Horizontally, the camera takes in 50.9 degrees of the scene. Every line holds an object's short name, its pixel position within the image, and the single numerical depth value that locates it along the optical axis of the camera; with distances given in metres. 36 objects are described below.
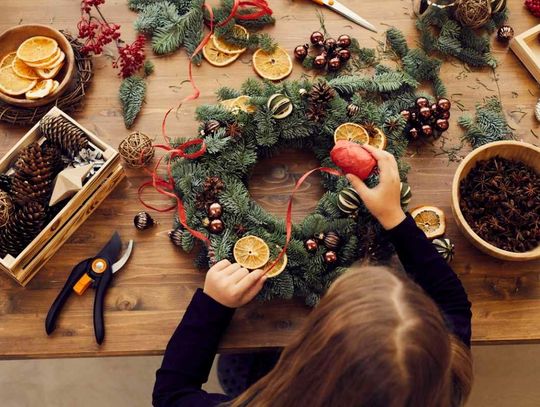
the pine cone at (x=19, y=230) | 1.20
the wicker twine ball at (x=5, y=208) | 1.20
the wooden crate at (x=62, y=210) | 1.21
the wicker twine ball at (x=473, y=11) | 1.38
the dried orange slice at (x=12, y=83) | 1.34
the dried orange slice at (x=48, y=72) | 1.34
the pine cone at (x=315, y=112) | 1.28
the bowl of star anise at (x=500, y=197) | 1.22
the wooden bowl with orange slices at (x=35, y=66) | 1.33
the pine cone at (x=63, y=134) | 1.24
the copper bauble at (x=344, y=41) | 1.41
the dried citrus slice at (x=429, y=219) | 1.27
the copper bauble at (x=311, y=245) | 1.21
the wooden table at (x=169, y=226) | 1.22
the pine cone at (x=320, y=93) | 1.28
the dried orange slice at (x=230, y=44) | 1.42
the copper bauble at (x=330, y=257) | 1.20
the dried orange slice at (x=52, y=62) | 1.32
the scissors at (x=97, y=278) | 1.22
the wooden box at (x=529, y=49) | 1.41
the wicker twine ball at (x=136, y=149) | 1.30
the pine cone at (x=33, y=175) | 1.21
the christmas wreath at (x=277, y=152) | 1.21
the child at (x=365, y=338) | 0.86
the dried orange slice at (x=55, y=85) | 1.34
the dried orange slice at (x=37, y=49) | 1.33
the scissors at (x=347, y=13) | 1.46
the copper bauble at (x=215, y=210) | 1.21
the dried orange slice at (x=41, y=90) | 1.32
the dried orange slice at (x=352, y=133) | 1.28
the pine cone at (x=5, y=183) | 1.24
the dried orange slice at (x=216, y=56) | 1.43
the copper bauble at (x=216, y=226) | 1.21
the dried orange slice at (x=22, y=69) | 1.35
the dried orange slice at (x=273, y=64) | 1.41
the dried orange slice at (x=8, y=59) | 1.37
